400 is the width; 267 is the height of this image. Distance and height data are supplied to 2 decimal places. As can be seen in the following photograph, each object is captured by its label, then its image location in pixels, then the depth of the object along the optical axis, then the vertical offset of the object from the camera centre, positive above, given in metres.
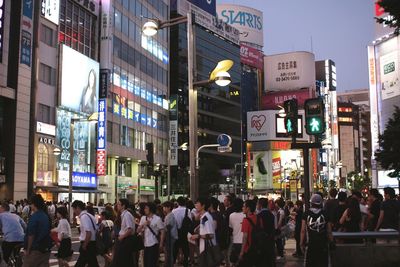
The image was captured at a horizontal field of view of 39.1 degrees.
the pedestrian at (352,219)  13.61 -0.76
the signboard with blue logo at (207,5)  96.22 +32.05
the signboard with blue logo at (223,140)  31.36 +2.75
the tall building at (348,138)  163.50 +14.40
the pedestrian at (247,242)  9.96 -0.95
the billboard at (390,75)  108.58 +21.93
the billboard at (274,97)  132.88 +21.54
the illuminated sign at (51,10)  46.97 +15.13
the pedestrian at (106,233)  12.80 -1.02
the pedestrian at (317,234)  10.13 -0.83
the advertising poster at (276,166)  121.88 +4.69
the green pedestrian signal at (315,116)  10.69 +1.36
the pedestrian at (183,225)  14.68 -0.96
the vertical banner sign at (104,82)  55.63 +10.57
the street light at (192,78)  13.66 +2.71
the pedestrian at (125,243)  10.77 -1.06
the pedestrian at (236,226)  11.45 -0.78
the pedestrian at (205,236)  10.55 -0.89
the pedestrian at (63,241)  11.66 -1.09
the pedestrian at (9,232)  12.41 -0.95
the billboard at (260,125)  123.38 +13.77
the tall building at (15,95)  42.66 +7.19
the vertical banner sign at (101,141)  54.72 +4.64
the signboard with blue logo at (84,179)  50.67 +0.87
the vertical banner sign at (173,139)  75.75 +6.68
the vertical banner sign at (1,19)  41.38 +12.43
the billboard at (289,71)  131.62 +27.64
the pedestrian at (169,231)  12.41 -0.98
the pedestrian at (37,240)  9.90 -0.90
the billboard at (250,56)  133.12 +31.16
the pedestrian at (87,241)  11.19 -1.04
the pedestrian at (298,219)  17.58 -0.97
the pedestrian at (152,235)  11.79 -0.97
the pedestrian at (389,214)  13.58 -0.64
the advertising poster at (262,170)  123.62 +3.97
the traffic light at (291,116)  11.02 +1.40
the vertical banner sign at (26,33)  44.28 +12.29
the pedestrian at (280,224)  17.46 -1.13
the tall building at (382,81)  109.50 +21.03
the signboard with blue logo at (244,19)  136.00 +40.85
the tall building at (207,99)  78.31 +16.42
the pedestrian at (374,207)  14.59 -0.51
